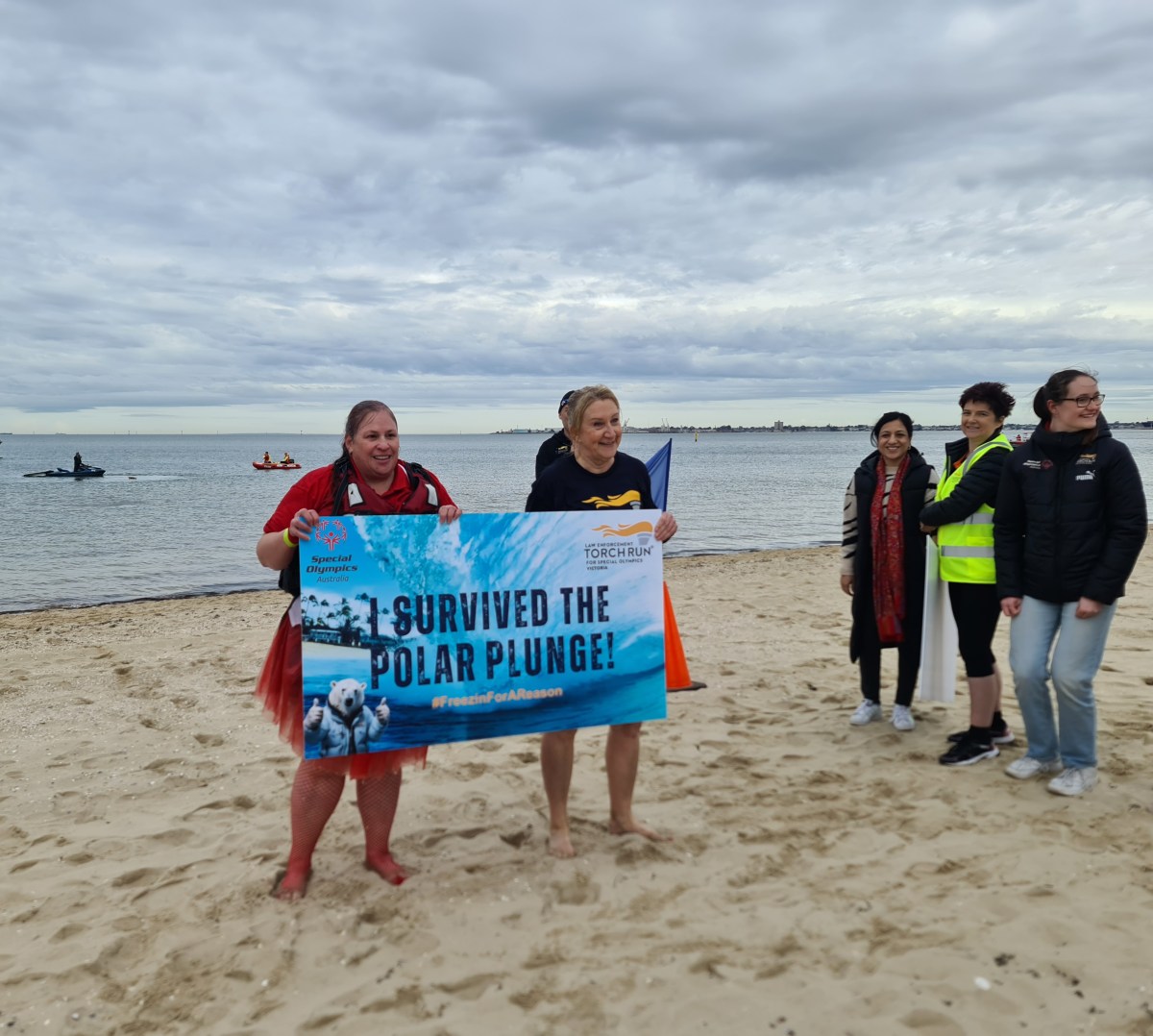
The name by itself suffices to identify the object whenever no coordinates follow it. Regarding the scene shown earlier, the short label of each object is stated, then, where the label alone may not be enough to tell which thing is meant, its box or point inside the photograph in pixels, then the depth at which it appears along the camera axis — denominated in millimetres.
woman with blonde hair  3686
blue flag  6465
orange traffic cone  3939
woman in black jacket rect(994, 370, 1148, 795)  4133
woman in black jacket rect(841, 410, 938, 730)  5336
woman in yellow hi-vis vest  4789
